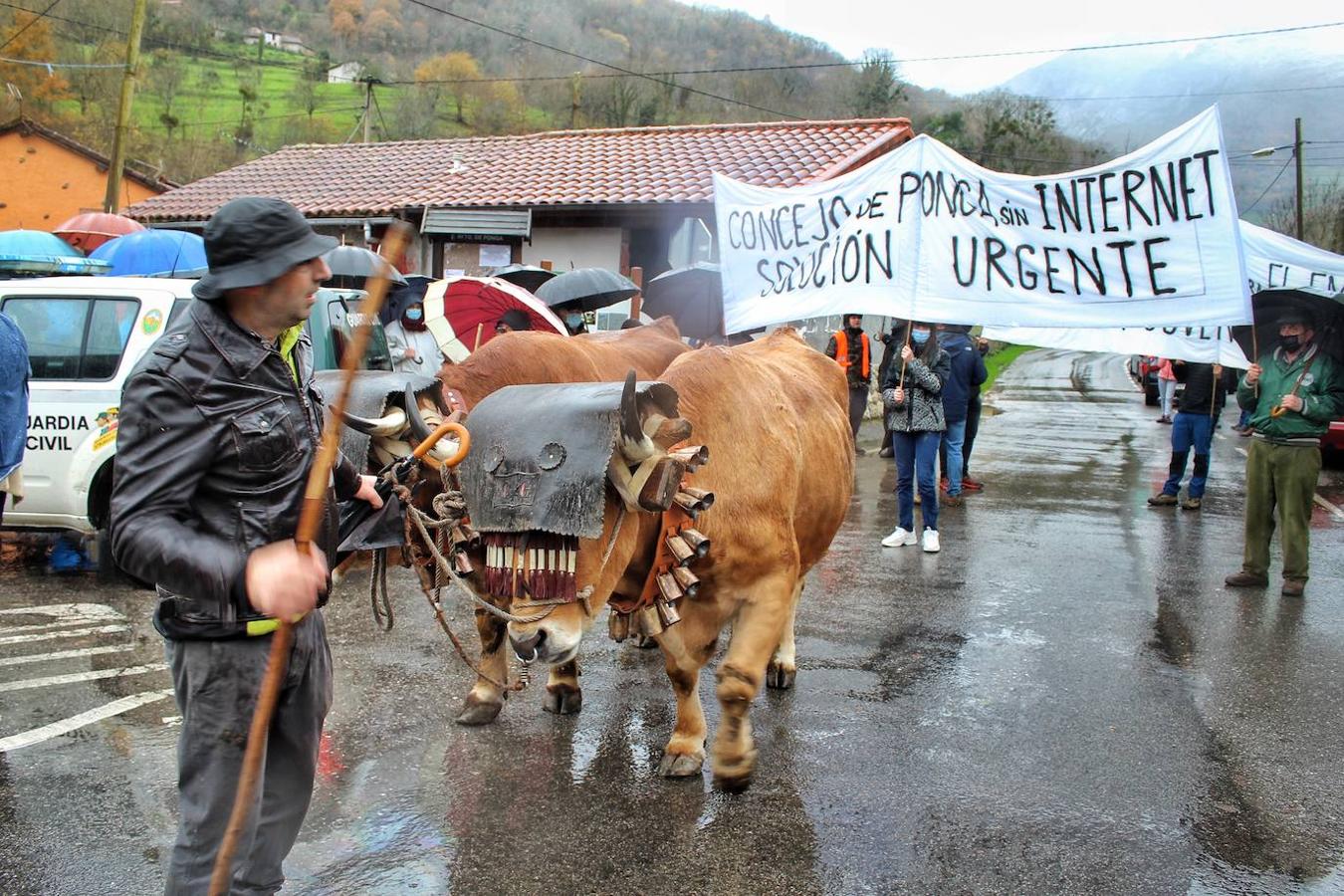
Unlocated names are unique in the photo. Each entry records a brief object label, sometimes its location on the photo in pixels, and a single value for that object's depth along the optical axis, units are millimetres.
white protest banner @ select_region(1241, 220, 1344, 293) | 8578
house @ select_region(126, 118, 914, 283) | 19547
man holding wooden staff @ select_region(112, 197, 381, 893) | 2461
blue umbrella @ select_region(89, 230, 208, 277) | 12609
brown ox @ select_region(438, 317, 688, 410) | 5500
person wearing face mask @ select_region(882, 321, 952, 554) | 9242
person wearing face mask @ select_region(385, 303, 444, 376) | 9727
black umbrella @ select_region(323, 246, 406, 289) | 10906
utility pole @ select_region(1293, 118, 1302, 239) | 35875
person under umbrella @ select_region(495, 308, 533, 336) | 8642
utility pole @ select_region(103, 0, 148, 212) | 18656
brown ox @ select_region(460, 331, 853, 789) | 4449
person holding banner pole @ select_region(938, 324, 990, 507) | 11250
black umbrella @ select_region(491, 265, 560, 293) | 13461
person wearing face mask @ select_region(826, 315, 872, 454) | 13258
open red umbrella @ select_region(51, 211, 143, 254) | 15133
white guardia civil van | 7867
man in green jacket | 7867
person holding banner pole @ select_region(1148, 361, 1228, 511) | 11797
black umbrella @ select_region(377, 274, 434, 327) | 10117
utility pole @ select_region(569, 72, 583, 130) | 39719
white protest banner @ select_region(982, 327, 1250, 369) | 8469
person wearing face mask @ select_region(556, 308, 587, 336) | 10344
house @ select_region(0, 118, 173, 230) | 27734
